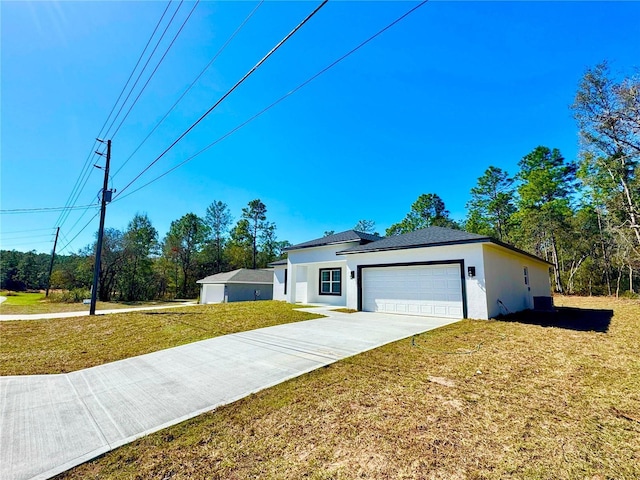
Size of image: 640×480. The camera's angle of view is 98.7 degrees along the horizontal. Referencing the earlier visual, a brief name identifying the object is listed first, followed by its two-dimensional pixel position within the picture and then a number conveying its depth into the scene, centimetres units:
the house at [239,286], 2480
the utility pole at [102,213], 1251
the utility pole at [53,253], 2919
